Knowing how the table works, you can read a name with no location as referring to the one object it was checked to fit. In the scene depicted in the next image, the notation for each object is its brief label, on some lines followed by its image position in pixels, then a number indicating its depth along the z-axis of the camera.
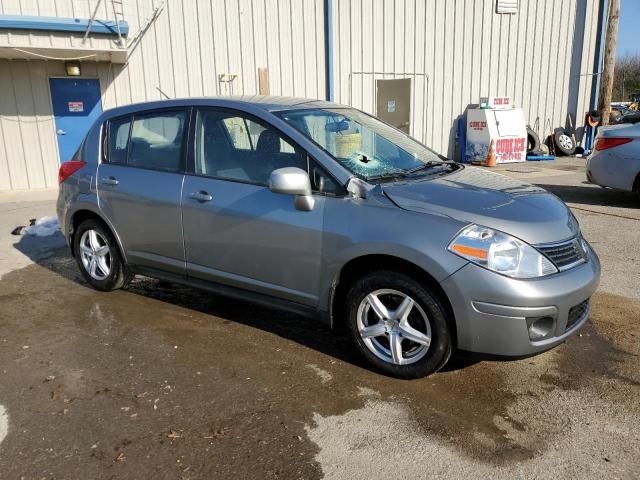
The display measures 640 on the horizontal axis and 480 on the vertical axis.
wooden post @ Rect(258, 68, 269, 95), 11.98
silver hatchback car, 3.05
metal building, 10.21
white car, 8.09
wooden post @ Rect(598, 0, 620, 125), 15.84
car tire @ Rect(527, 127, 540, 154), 15.83
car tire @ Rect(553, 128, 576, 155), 16.28
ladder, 9.95
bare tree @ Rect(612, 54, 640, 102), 48.27
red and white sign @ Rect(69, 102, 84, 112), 10.73
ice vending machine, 14.25
